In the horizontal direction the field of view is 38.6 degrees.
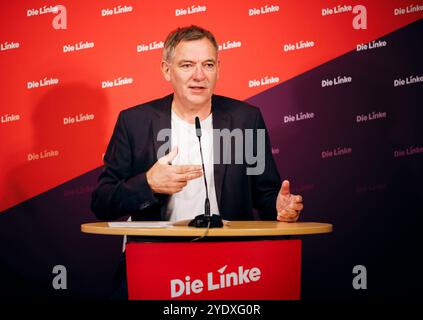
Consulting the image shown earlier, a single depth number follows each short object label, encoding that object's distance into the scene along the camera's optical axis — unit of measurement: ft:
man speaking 10.53
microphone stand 8.39
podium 8.44
